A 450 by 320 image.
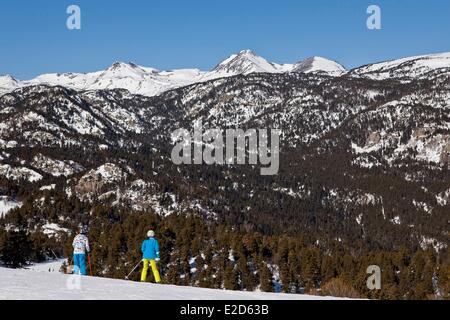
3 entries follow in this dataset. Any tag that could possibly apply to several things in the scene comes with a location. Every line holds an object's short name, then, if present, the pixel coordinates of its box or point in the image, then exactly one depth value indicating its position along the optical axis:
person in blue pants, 28.72
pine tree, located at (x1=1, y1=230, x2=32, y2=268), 107.31
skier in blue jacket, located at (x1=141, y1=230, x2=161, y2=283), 28.08
